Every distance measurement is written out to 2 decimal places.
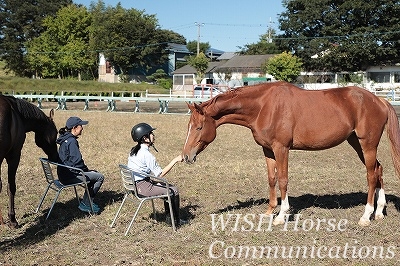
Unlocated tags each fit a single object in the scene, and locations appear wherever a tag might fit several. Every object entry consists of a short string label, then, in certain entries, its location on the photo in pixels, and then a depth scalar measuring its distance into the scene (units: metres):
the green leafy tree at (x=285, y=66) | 57.94
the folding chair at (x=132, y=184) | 5.93
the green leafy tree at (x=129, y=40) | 69.56
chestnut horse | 6.44
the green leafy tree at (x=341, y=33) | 55.06
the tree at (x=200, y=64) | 70.94
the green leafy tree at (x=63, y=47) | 69.56
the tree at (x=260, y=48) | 82.22
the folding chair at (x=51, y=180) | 6.69
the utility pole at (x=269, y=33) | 92.56
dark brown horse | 6.25
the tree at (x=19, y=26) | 72.31
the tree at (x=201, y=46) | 110.68
